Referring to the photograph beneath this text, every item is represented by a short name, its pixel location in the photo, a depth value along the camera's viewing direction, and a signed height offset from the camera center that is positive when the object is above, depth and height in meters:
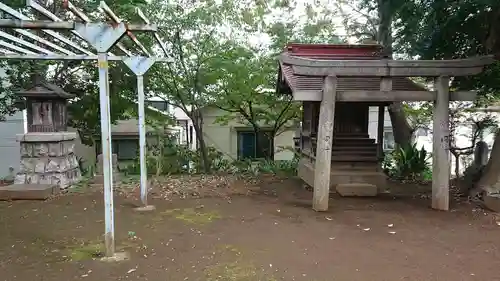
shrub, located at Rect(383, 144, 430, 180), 9.93 -0.99
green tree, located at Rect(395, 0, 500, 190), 6.21 +1.61
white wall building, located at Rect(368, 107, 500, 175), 14.98 -0.43
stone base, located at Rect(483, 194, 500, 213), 6.13 -1.20
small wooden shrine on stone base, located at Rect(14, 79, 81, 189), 8.34 -0.39
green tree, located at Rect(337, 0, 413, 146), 7.13 +2.29
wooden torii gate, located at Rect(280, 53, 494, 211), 6.00 +0.50
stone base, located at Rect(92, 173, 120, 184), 8.85 -1.26
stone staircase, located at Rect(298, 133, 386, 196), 7.80 -0.66
